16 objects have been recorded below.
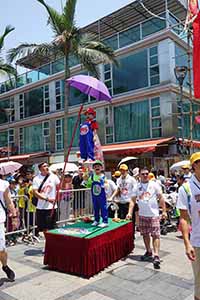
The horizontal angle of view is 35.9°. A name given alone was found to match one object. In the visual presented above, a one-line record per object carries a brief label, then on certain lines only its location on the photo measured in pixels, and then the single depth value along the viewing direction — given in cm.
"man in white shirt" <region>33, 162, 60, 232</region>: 577
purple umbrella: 571
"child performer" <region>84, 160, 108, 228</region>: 532
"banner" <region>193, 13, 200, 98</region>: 541
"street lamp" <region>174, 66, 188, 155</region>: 1198
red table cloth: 451
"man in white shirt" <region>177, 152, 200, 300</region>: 295
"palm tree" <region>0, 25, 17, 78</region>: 1523
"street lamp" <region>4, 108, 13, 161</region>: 2711
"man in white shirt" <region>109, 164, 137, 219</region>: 616
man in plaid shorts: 517
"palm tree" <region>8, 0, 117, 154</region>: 1335
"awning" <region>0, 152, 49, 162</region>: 2308
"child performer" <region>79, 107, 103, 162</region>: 645
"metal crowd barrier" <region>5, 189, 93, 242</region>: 692
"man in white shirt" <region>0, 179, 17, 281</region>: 425
